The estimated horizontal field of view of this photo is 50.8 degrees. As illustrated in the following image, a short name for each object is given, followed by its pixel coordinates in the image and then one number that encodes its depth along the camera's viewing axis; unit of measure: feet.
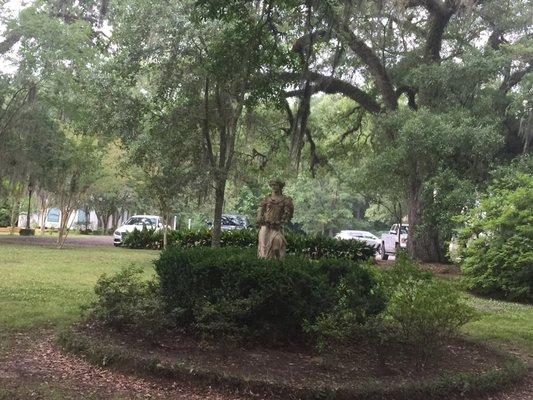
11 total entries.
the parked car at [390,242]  93.45
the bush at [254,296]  20.90
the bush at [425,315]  19.86
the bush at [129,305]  21.67
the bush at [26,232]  108.58
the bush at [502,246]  44.11
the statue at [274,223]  28.84
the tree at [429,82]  54.75
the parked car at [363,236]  94.41
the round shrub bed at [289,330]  18.99
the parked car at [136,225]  89.52
